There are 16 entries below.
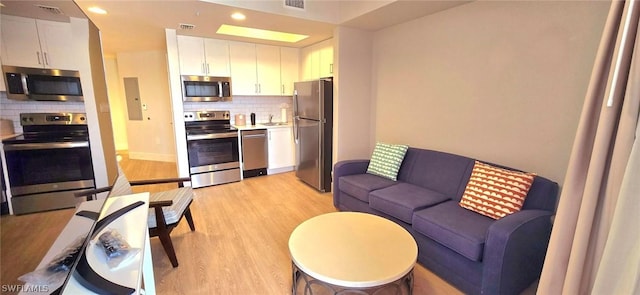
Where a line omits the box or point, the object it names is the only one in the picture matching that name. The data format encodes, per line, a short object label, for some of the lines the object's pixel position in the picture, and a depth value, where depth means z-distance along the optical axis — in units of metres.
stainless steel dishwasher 4.50
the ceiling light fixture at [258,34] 4.12
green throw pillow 3.06
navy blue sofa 1.74
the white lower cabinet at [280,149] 4.72
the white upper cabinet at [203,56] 4.07
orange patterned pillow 2.04
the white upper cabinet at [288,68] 4.88
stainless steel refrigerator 3.81
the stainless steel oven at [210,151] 4.12
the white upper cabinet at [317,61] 4.16
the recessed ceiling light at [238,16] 3.07
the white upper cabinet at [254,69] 4.51
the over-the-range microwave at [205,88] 4.16
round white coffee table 1.52
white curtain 0.91
